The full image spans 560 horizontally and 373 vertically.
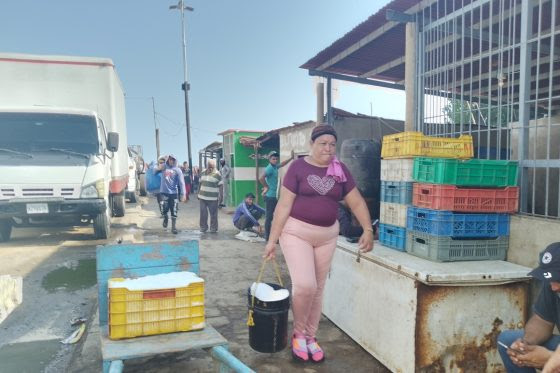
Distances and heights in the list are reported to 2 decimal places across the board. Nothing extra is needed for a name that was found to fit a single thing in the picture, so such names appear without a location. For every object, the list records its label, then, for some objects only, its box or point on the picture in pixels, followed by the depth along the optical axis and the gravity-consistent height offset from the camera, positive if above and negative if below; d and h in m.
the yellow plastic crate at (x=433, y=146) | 3.61 +0.14
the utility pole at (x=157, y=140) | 38.31 +2.46
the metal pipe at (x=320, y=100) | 7.95 +1.27
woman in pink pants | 3.26 -0.53
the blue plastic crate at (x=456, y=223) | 3.28 -0.53
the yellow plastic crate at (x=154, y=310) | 2.85 -1.07
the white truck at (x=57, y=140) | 7.47 +0.54
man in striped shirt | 9.41 -0.62
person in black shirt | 2.28 -1.04
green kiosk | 14.91 -0.02
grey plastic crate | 3.27 -0.73
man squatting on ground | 9.46 -1.22
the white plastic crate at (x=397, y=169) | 3.64 -0.06
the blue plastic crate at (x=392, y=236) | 3.68 -0.71
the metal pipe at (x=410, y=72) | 5.09 +1.15
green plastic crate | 3.32 -0.09
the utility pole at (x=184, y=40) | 20.20 +6.36
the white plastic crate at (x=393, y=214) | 3.71 -0.50
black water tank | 5.17 -0.07
